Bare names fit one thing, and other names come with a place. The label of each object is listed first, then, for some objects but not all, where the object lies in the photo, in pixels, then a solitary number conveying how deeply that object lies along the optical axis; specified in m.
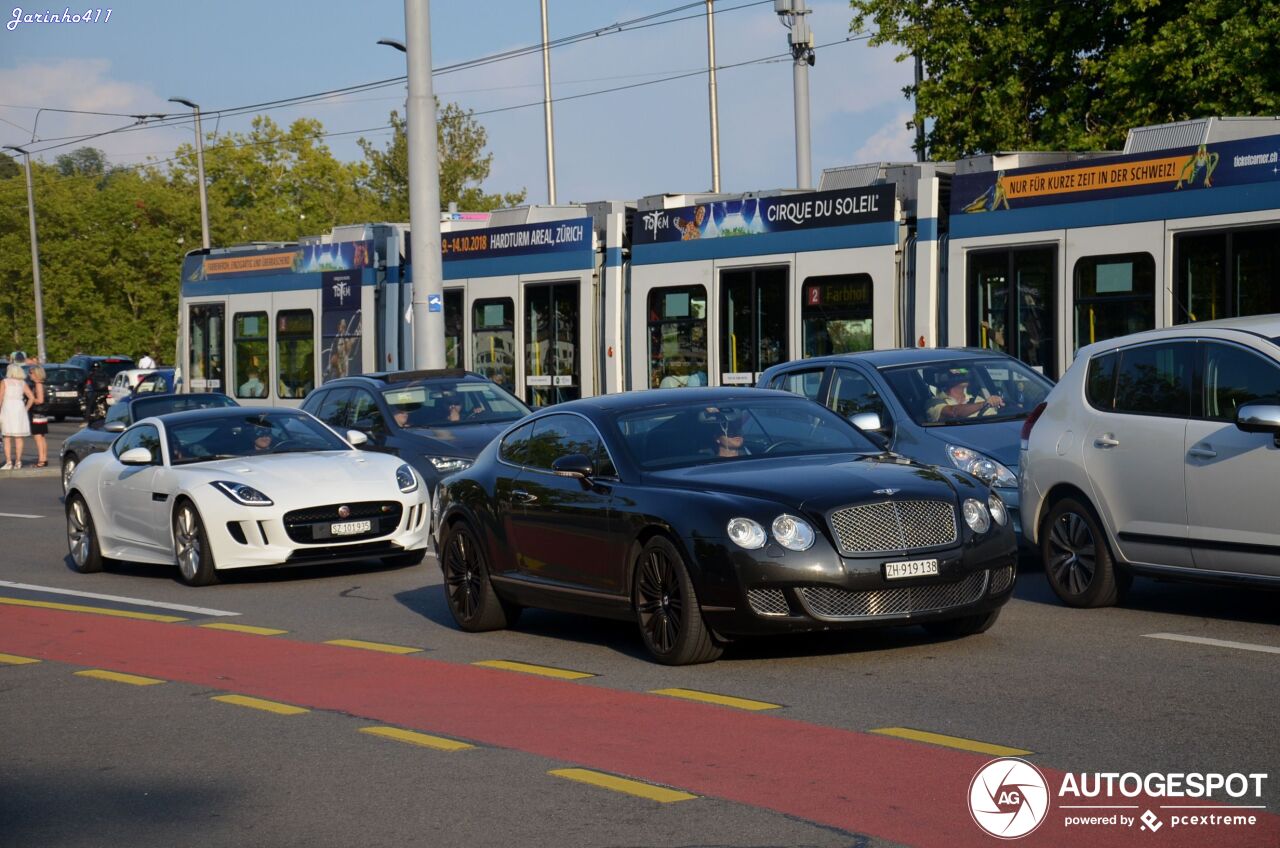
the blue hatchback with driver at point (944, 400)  13.91
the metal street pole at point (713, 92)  55.56
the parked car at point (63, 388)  60.66
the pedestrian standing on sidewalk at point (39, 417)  34.00
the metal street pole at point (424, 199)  25.59
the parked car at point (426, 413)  18.27
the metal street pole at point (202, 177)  62.16
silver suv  10.12
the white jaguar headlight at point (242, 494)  14.96
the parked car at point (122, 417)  25.81
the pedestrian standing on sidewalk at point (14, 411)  32.44
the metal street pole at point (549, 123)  58.31
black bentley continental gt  9.45
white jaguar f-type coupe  14.97
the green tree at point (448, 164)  83.56
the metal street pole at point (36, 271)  72.94
